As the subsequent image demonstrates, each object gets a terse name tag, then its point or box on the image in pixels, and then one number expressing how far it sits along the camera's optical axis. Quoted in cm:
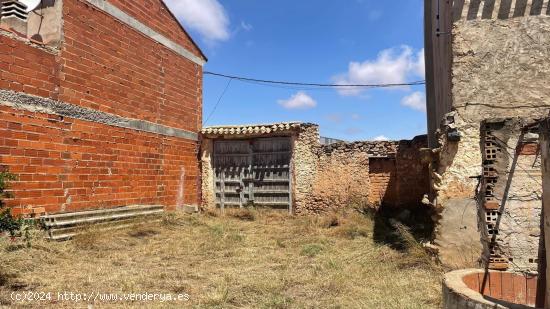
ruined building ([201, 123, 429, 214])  1129
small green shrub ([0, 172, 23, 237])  518
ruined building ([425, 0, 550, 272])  591
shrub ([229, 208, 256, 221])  1188
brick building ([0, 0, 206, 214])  712
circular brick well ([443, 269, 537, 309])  335
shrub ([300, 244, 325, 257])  740
